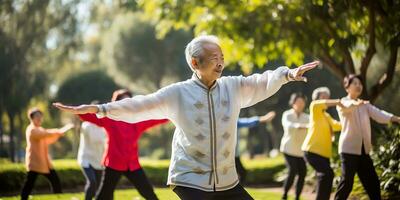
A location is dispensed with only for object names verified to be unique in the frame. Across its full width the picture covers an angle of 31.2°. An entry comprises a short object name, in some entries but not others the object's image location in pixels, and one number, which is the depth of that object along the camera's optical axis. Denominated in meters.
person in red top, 9.33
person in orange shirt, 12.43
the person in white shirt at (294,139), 12.75
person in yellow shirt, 10.25
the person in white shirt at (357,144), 9.33
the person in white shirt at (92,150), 12.67
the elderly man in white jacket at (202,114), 5.50
